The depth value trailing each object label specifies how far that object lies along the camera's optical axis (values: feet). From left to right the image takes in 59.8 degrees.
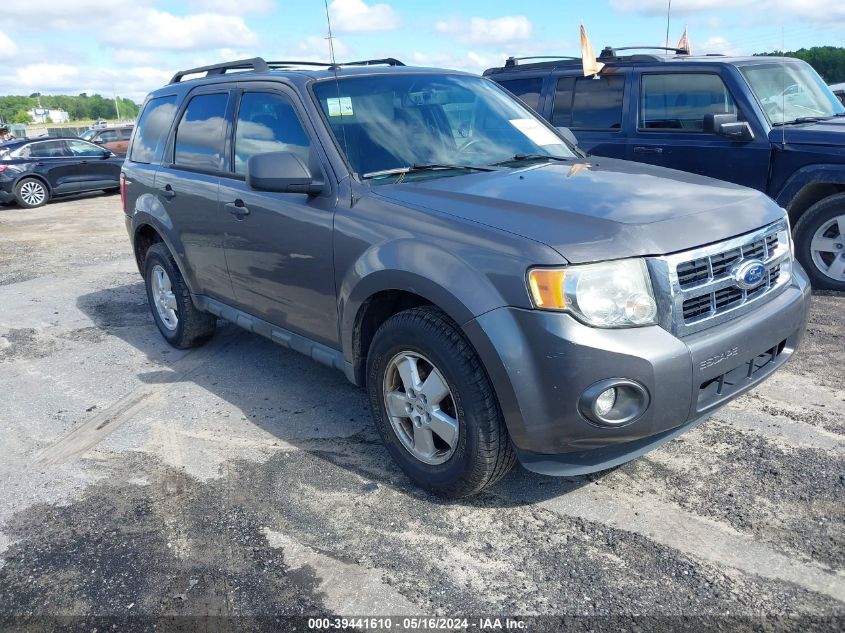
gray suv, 8.88
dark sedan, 51.06
